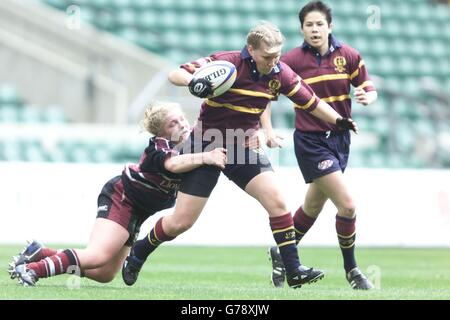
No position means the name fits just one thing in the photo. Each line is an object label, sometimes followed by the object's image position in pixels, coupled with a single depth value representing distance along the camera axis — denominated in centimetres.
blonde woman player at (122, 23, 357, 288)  1394
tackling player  1382
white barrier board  2497
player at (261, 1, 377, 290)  1512
